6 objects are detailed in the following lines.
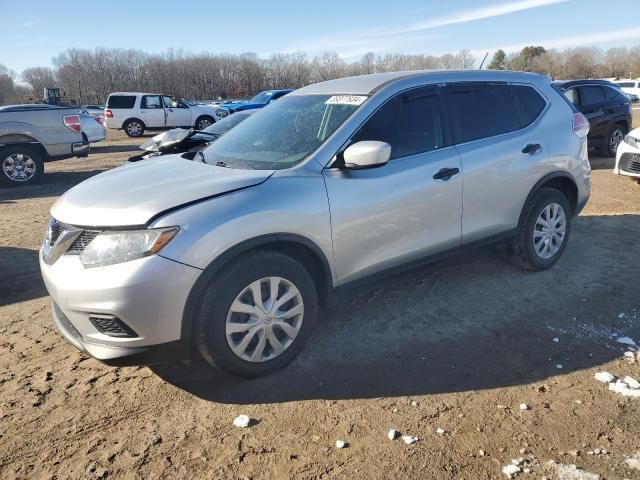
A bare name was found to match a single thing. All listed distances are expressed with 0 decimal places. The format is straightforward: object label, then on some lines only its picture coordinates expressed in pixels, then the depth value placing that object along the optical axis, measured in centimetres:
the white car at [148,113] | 2183
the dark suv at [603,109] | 1090
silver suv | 274
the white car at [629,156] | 789
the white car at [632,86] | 3744
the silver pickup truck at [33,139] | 1036
